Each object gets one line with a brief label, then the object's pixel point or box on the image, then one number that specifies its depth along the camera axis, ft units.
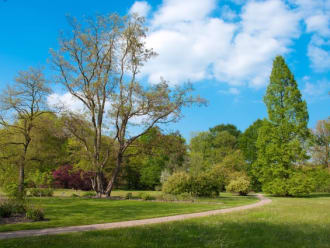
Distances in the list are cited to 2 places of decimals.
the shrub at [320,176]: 101.95
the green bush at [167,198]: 68.90
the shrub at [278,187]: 99.30
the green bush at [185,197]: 68.36
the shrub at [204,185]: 78.89
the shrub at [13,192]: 37.40
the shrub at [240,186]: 103.36
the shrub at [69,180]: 127.95
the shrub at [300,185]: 97.24
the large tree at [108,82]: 77.71
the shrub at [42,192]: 76.38
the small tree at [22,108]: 78.23
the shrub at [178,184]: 77.61
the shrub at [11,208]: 33.45
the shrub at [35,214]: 32.42
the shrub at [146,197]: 69.25
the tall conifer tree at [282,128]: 102.68
